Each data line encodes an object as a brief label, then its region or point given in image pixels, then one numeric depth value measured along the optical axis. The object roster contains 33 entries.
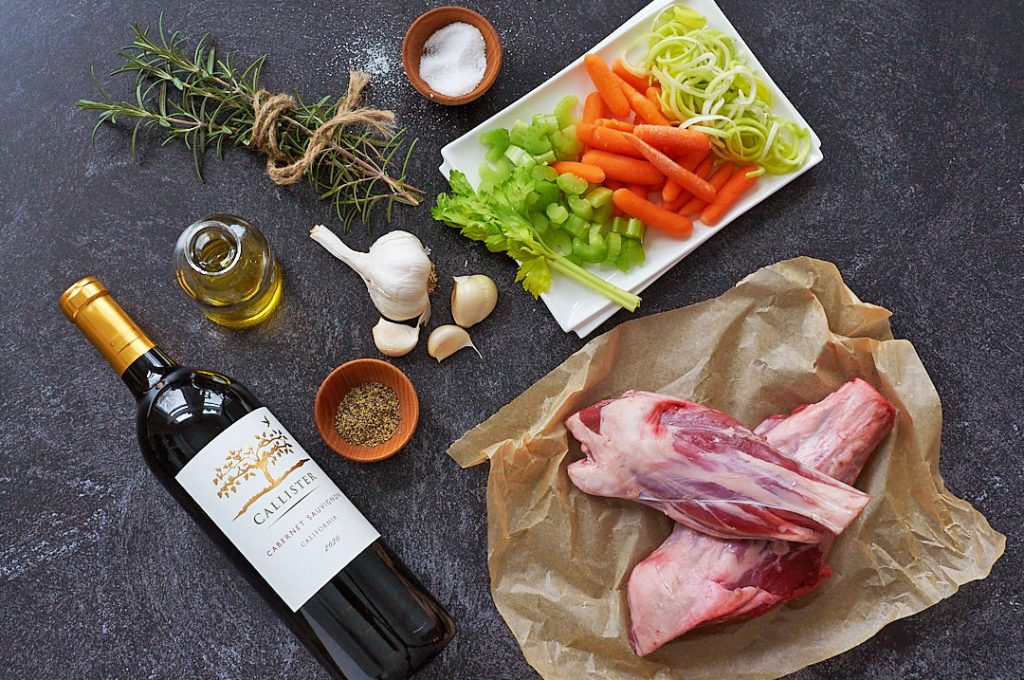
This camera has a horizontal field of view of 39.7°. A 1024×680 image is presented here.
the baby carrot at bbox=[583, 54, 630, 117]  0.92
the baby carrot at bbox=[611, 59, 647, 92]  0.93
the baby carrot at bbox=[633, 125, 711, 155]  0.91
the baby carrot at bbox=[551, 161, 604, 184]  0.92
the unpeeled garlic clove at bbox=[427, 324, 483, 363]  0.92
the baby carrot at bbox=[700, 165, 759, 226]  0.92
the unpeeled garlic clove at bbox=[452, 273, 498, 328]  0.92
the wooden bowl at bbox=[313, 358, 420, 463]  0.91
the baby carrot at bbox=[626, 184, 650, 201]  0.93
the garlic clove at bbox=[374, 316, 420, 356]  0.93
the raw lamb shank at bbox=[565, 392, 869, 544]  0.86
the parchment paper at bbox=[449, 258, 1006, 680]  0.88
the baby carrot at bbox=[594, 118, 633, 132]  0.92
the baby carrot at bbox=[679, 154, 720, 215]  0.92
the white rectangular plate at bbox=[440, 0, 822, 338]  0.92
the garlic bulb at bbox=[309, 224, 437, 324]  0.91
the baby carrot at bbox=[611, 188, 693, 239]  0.91
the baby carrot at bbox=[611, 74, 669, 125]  0.92
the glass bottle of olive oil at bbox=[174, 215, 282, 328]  0.89
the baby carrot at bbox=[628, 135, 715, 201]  0.91
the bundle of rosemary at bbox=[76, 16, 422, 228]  0.92
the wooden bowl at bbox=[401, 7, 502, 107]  0.92
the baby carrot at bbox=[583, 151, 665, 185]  0.92
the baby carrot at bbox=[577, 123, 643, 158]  0.92
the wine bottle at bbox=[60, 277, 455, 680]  0.82
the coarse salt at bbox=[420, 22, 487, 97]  0.93
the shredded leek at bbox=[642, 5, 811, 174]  0.91
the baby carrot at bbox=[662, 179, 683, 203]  0.92
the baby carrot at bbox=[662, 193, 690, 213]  0.92
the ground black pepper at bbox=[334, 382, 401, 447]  0.92
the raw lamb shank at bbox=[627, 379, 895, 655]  0.86
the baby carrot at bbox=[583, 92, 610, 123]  0.93
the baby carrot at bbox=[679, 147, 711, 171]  0.92
